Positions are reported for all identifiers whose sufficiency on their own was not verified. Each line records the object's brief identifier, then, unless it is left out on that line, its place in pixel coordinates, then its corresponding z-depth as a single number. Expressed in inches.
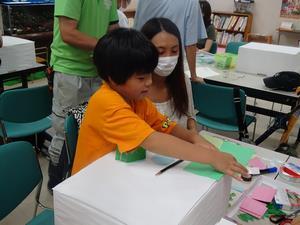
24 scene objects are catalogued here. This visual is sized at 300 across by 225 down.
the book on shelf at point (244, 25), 216.4
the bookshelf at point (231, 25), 217.6
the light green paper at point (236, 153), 33.6
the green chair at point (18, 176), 48.8
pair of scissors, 40.6
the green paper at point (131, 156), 33.2
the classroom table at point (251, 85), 90.7
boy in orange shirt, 35.4
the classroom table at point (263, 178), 41.0
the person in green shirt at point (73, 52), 67.2
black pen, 30.9
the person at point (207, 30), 154.1
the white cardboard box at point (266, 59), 100.6
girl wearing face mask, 60.3
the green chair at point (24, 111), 83.8
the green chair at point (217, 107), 89.3
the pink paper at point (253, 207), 41.8
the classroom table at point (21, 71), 99.7
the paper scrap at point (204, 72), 105.7
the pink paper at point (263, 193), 44.5
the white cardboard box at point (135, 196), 25.5
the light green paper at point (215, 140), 50.9
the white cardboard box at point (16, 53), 99.6
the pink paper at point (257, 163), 51.7
